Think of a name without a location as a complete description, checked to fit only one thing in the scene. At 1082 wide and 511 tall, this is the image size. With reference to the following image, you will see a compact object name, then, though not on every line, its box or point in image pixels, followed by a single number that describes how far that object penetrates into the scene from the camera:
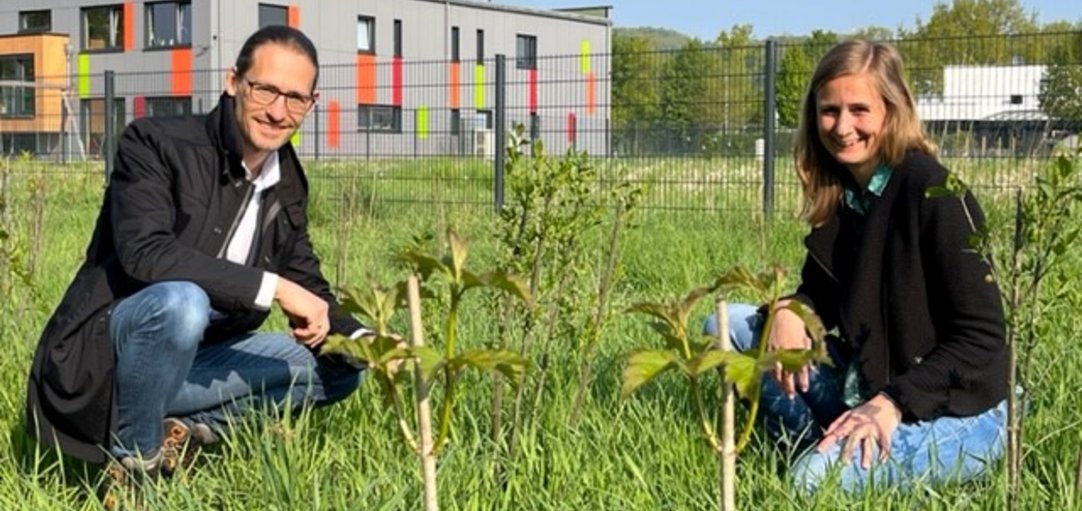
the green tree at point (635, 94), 11.23
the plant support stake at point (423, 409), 1.76
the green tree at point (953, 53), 9.50
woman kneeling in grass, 3.10
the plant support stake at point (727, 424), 1.71
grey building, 17.78
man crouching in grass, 3.13
